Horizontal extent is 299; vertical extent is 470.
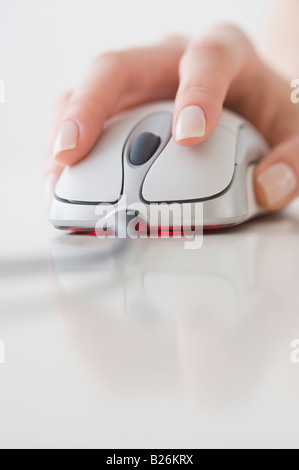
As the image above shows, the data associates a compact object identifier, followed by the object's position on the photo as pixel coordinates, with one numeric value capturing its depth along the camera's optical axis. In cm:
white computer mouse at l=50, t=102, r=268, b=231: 32
